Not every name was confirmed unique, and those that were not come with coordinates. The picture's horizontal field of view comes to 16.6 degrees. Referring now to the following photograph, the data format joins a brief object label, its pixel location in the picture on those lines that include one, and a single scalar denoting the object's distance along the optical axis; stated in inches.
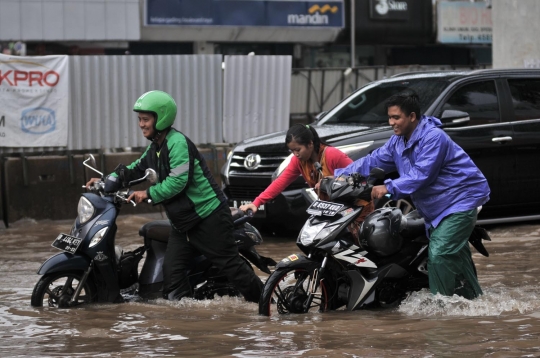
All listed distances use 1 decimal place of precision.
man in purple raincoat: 463.1
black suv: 739.6
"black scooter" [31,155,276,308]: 494.1
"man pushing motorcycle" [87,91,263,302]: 484.4
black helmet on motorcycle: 475.8
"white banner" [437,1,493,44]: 2171.3
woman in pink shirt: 499.6
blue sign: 1803.7
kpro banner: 894.1
